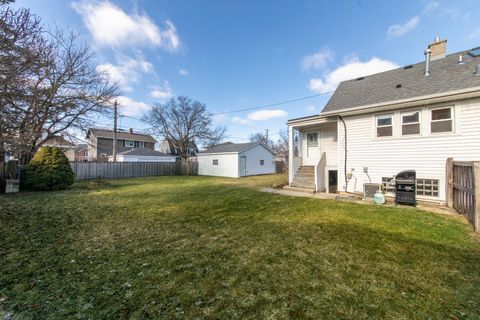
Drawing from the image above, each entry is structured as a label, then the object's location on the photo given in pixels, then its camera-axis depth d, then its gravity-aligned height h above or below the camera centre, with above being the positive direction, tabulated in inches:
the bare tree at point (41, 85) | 156.6 +104.9
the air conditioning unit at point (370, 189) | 276.7 -34.2
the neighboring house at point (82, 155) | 1398.9 +68.6
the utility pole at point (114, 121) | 525.5 +136.2
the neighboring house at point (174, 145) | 1014.4 +117.4
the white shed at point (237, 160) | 771.4 +18.7
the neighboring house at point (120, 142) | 1143.0 +144.2
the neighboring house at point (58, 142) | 431.3 +51.9
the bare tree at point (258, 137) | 1680.4 +249.2
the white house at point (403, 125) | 239.1 +57.8
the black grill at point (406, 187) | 245.4 -28.3
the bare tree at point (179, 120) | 991.6 +225.1
